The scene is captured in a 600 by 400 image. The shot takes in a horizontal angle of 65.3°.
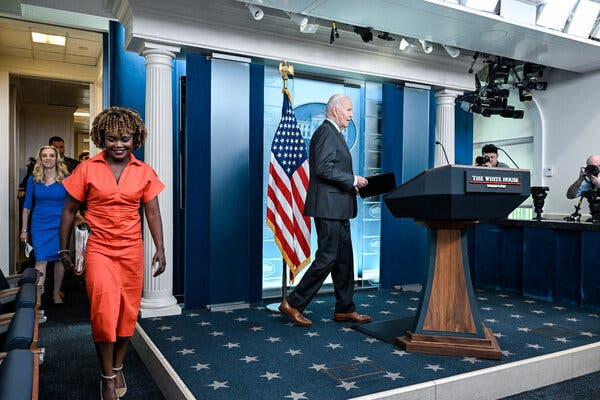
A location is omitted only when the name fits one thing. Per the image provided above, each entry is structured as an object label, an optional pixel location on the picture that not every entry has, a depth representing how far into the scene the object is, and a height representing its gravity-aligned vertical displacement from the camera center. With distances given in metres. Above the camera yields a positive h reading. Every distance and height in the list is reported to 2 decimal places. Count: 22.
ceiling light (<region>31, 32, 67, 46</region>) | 5.48 +1.78
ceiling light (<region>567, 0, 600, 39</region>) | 4.64 +1.77
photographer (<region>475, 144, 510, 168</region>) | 4.95 +0.39
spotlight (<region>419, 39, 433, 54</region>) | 4.65 +1.46
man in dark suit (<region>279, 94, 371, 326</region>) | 3.32 -0.09
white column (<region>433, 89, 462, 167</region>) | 5.29 +0.79
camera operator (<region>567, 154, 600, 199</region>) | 4.41 +0.14
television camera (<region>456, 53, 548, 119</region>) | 5.44 +1.23
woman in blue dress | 4.14 -0.16
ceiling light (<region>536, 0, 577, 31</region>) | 4.40 +1.72
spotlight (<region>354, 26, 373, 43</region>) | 4.39 +1.48
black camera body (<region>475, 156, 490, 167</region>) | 4.95 +0.35
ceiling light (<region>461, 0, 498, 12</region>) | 3.99 +1.62
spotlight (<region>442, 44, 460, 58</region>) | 4.84 +1.47
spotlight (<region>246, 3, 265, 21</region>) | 3.84 +1.47
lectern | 2.64 -0.37
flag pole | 3.96 +0.84
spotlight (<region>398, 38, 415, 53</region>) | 4.60 +1.46
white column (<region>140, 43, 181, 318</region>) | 3.82 +0.34
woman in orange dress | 2.12 -0.18
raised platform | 2.34 -0.99
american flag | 3.93 -0.05
